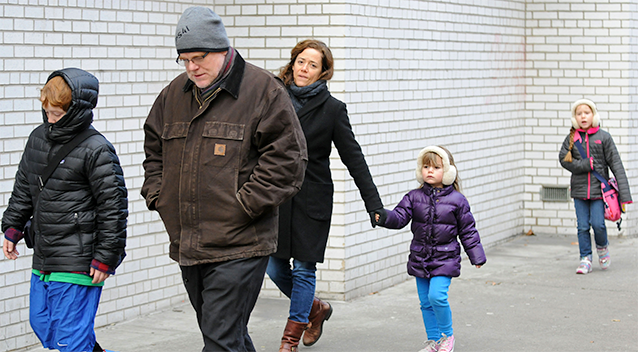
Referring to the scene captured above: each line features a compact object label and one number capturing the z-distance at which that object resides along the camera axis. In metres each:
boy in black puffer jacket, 9.15
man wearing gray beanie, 8.09
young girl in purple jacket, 11.05
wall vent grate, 22.05
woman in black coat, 11.12
